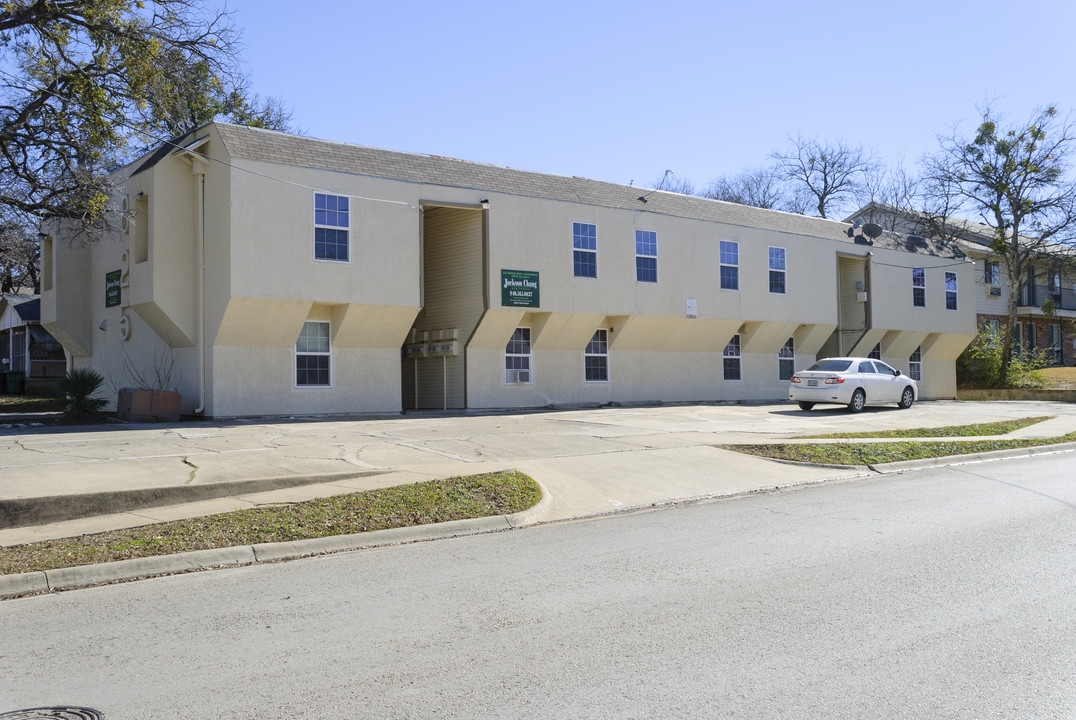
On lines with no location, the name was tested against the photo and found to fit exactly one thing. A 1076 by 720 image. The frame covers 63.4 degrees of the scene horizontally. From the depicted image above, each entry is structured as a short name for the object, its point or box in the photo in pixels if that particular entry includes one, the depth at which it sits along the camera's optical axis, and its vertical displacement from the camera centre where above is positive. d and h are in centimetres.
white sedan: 2555 -47
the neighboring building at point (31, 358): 3694 +87
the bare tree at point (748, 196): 6707 +1360
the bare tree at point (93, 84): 1731 +629
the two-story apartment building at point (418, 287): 2048 +240
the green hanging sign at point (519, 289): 2372 +228
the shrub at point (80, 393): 1944 -37
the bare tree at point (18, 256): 3275 +555
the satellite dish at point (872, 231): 3584 +565
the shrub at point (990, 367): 3994 -3
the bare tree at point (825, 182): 5984 +1290
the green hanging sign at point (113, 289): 2445 +249
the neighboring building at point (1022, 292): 4709 +440
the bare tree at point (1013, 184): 3912 +835
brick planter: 1962 -67
